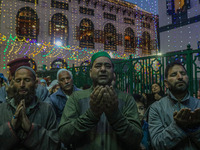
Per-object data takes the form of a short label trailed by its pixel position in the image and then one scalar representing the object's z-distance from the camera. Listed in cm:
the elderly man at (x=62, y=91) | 374
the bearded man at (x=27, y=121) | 196
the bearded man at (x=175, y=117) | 198
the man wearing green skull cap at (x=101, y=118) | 170
